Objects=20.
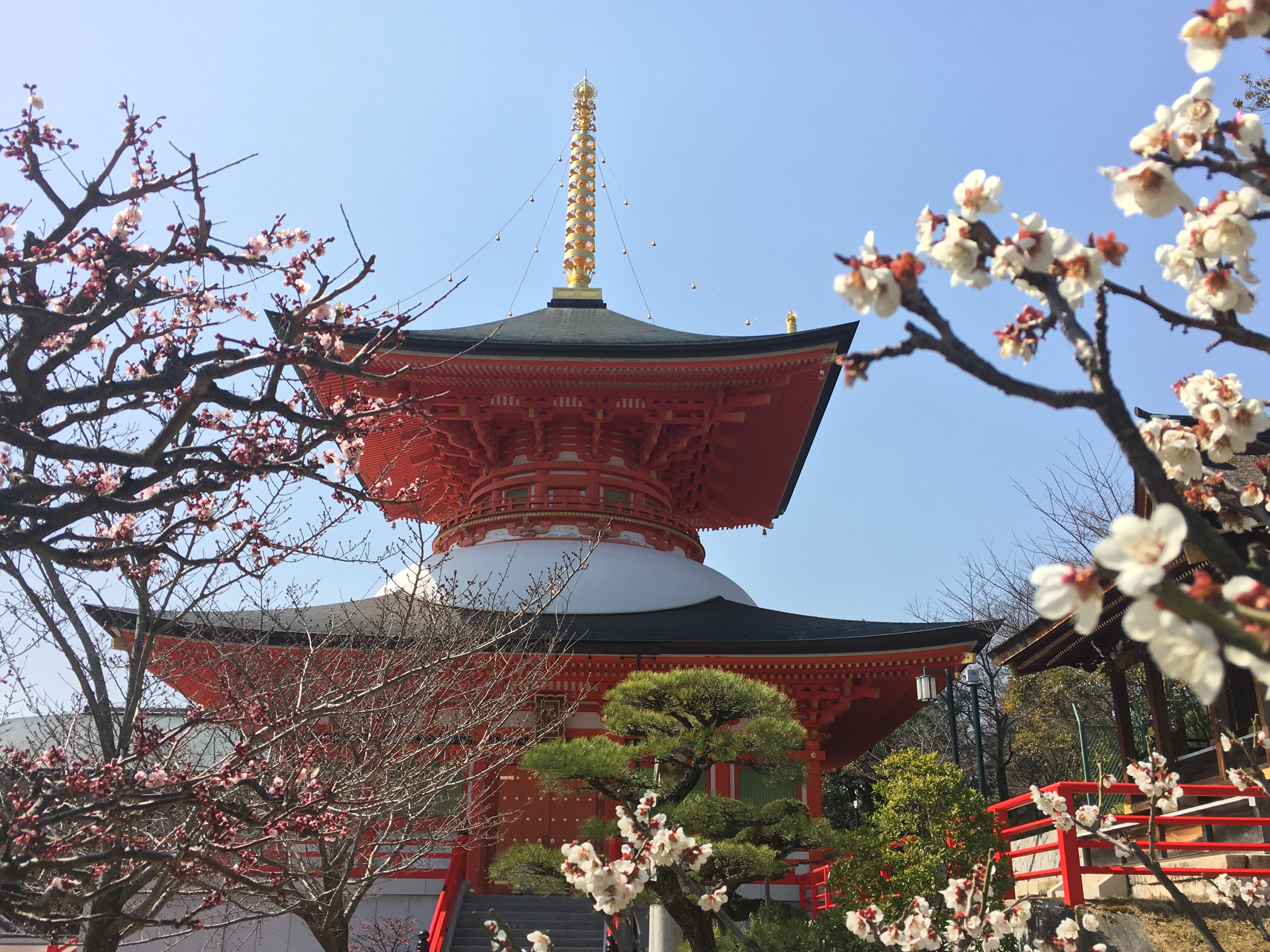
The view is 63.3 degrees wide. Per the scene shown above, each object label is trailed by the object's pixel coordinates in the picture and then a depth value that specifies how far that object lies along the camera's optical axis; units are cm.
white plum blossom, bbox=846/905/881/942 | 611
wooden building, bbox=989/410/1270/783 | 1023
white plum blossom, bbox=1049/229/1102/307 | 277
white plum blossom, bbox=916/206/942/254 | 284
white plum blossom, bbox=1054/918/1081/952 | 579
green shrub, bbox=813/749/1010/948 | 786
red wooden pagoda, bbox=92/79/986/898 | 1249
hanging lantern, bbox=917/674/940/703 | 1295
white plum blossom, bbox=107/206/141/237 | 558
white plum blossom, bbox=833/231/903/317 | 257
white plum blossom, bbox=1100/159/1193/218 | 256
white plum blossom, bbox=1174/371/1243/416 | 352
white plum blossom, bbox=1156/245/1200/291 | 324
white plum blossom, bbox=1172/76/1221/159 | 303
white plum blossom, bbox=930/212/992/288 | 280
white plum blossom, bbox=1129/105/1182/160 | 286
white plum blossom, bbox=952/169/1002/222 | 278
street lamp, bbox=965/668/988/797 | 1656
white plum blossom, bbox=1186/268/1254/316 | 314
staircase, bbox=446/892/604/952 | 1109
